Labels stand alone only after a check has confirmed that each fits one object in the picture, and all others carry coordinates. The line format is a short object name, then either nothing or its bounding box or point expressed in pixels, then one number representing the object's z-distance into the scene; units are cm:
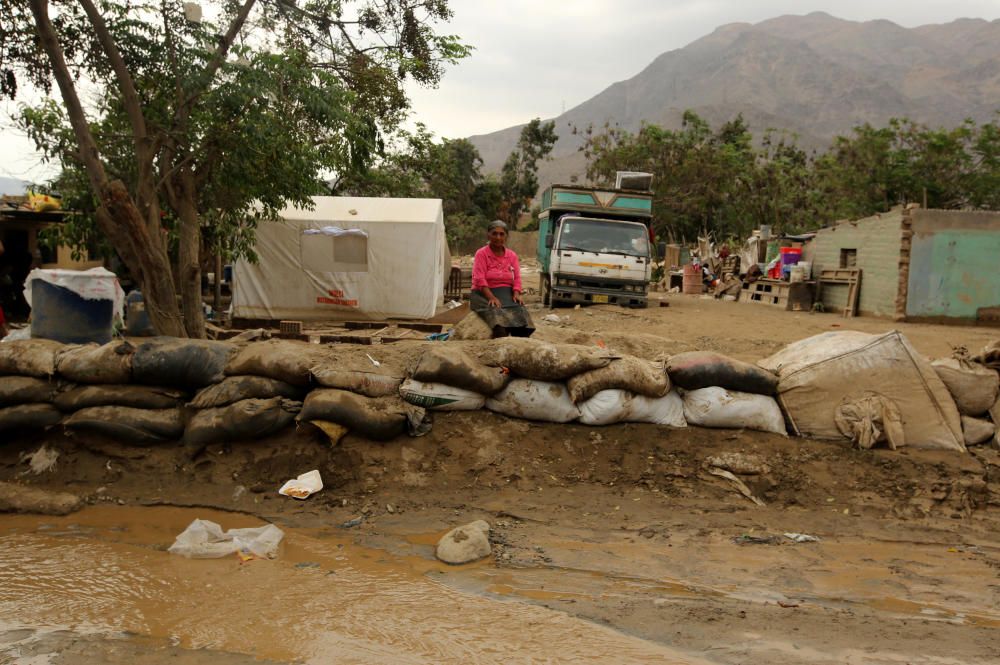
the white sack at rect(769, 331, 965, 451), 419
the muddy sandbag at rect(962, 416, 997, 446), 424
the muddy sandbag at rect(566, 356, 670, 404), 422
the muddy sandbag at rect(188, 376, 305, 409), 415
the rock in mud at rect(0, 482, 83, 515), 369
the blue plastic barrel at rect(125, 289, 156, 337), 884
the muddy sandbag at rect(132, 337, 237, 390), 420
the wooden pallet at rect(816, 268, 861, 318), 1338
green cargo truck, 1235
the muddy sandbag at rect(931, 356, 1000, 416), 432
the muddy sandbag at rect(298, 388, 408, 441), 403
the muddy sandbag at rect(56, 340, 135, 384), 423
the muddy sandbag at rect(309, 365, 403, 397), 416
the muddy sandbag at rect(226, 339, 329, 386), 419
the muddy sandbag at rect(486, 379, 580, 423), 427
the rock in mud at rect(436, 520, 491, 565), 311
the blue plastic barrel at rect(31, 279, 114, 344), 636
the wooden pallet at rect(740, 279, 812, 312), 1463
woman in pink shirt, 500
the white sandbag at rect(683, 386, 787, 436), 426
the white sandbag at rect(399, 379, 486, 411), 424
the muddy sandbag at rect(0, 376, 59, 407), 415
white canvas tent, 1105
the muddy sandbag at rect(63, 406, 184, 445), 410
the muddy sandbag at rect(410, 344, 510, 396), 419
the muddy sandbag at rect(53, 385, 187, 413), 419
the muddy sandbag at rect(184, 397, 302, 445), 404
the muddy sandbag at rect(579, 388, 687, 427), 425
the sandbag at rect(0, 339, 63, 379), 425
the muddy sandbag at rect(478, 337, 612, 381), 424
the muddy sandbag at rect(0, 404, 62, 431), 412
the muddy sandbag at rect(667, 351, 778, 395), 429
